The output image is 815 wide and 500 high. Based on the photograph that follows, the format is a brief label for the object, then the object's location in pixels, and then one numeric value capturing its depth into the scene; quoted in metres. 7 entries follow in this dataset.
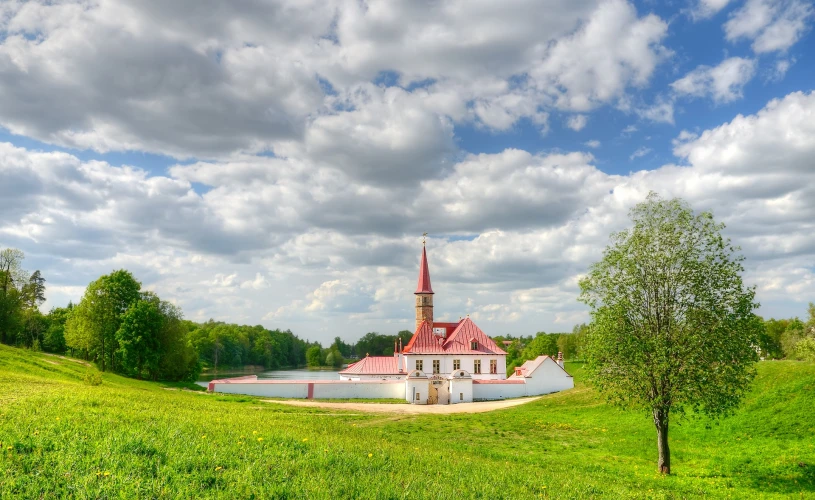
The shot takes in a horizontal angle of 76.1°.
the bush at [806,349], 45.47
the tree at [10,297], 58.69
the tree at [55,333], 71.00
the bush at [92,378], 25.20
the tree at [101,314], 50.53
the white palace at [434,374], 44.41
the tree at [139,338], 48.56
